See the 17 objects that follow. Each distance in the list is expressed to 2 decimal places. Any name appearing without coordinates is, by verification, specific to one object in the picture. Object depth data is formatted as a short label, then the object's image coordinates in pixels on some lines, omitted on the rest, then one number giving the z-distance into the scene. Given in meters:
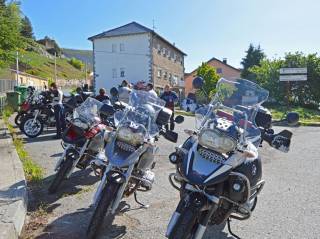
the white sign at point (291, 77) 14.05
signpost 14.03
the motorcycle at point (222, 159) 2.04
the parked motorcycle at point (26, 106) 7.25
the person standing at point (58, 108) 6.68
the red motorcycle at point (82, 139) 3.35
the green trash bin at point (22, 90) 12.59
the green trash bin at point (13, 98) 11.79
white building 25.19
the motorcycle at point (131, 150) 2.41
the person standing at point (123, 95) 4.41
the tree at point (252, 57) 33.37
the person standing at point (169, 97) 7.38
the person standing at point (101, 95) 6.57
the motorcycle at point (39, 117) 6.75
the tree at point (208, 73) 26.23
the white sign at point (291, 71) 14.03
